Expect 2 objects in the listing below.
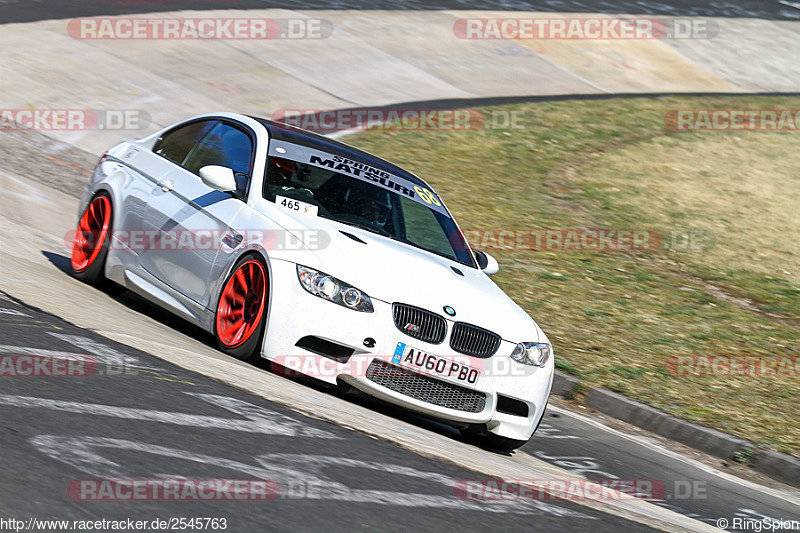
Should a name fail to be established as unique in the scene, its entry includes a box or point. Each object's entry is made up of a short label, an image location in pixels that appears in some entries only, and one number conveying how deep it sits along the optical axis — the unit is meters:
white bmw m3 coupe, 13.16
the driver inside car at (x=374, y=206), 15.32
